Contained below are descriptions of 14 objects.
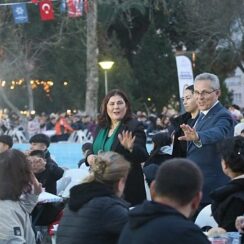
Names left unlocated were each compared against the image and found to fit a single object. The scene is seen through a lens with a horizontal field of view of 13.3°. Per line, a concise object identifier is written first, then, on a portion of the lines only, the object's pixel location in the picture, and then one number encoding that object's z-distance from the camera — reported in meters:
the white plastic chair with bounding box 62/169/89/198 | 12.52
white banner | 25.46
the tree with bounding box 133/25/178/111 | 64.00
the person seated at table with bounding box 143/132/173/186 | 11.12
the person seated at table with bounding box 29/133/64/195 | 11.29
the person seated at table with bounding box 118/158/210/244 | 5.01
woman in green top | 9.23
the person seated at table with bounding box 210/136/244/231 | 6.66
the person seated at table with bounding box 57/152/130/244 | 6.26
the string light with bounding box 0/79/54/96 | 71.14
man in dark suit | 8.55
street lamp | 50.43
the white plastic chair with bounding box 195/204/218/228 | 7.52
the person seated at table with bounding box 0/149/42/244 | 7.42
